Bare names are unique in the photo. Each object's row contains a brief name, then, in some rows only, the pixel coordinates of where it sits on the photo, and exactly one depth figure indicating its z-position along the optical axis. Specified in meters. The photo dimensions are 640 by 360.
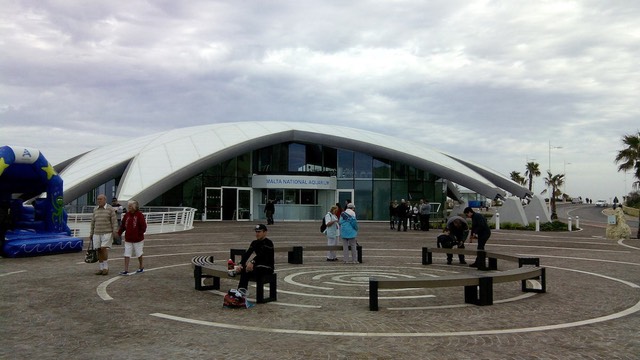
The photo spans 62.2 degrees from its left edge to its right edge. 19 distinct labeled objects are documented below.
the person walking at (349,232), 13.27
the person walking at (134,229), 11.23
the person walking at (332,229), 14.13
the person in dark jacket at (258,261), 8.14
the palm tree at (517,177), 113.94
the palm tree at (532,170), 88.10
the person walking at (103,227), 11.23
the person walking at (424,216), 28.02
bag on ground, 7.81
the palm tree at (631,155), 52.72
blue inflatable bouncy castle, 14.81
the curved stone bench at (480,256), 11.48
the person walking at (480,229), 12.65
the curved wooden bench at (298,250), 13.28
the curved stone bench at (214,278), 8.25
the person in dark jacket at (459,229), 14.05
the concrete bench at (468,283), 7.72
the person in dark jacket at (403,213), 27.82
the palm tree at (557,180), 86.18
